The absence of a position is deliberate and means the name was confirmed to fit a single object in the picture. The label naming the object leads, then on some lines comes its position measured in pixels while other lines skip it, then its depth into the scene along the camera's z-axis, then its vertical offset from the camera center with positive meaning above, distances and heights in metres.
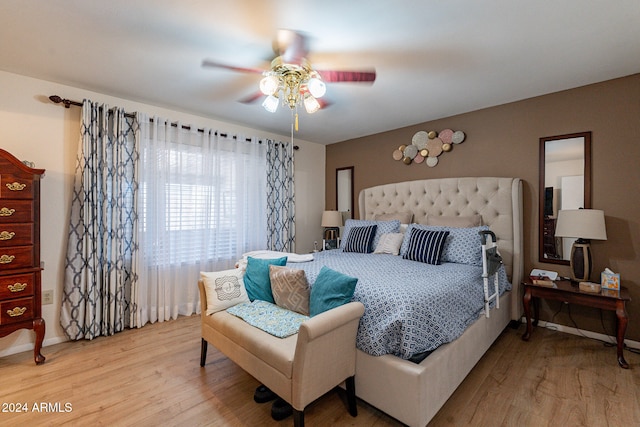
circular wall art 3.64 +0.92
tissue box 2.41 -0.57
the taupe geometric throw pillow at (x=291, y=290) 2.10 -0.59
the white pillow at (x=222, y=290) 2.24 -0.64
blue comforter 1.67 -0.60
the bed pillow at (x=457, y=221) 3.20 -0.08
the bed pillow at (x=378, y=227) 3.57 -0.19
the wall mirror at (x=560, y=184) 2.77 +0.32
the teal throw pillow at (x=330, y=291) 1.85 -0.53
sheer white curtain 3.21 +0.02
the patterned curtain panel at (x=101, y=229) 2.76 -0.19
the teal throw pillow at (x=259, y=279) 2.35 -0.57
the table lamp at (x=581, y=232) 2.46 -0.15
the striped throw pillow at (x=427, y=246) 2.79 -0.33
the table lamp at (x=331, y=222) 4.64 -0.15
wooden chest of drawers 2.23 -0.32
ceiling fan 2.04 +1.14
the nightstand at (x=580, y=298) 2.26 -0.72
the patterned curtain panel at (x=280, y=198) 4.26 +0.22
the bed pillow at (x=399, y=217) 3.81 -0.05
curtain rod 2.65 +1.05
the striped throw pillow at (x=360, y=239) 3.51 -0.33
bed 1.61 -0.84
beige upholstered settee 1.51 -0.85
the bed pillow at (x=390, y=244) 3.28 -0.36
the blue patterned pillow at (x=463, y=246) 2.72 -0.32
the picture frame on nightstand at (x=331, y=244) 4.27 -0.48
